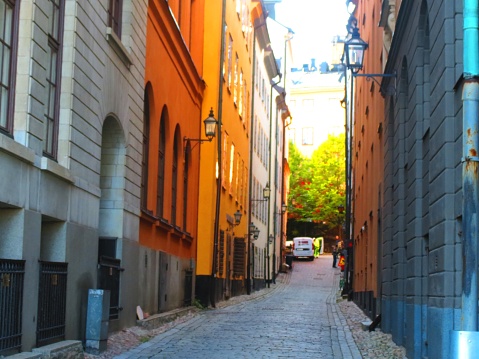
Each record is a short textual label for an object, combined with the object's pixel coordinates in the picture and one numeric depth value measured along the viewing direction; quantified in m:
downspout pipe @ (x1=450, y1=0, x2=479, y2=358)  5.66
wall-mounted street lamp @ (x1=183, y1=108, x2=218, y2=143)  23.72
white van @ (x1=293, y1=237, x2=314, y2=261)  74.69
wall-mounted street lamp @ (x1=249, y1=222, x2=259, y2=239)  41.09
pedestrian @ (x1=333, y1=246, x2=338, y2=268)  66.88
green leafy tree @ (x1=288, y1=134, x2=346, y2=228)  85.69
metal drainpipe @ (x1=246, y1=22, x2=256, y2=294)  42.29
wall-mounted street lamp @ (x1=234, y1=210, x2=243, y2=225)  33.98
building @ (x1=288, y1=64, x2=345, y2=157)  104.19
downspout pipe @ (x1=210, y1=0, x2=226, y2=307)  27.42
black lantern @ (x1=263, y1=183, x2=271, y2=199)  40.91
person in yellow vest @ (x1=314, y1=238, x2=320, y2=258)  81.38
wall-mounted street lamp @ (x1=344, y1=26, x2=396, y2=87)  16.41
